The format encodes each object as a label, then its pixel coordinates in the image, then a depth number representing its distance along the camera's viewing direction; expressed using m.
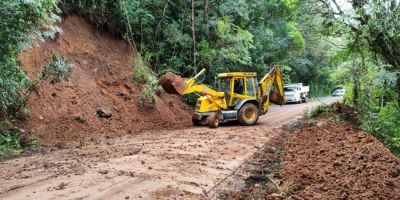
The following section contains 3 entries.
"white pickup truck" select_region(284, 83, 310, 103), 35.41
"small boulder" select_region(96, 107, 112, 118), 15.42
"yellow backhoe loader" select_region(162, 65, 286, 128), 16.30
